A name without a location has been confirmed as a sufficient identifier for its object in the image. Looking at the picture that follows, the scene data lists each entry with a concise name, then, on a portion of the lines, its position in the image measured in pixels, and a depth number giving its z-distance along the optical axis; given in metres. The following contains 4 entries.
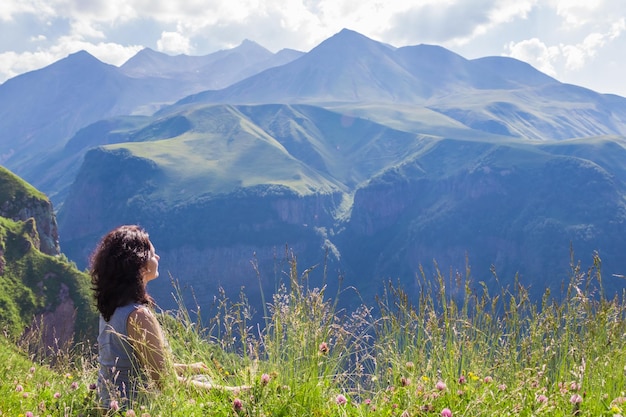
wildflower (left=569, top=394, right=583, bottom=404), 3.41
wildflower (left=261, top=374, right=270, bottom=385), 3.91
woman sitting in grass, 4.60
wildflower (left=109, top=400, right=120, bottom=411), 3.89
